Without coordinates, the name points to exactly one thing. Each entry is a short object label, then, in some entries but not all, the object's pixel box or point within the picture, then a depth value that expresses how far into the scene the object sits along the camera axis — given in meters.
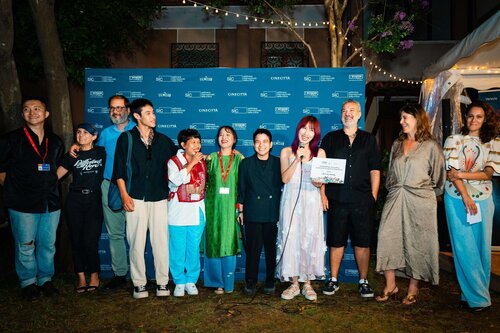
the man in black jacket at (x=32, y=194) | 4.28
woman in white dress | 4.39
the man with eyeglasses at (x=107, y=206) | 4.67
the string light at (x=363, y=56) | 9.83
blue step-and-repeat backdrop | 5.17
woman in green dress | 4.48
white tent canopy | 6.23
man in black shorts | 4.34
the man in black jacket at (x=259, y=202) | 4.41
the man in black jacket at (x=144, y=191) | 4.30
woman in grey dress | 4.10
